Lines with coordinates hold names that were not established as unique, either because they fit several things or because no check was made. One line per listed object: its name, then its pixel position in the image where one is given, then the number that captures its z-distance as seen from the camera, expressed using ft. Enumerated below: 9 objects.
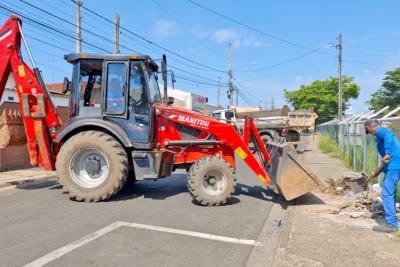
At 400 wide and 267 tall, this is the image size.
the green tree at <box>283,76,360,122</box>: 156.15
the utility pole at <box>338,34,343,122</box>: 95.45
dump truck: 59.52
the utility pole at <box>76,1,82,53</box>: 45.73
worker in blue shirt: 15.52
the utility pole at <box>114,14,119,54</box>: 52.60
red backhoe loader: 20.94
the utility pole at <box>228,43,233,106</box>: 113.86
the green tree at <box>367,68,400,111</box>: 135.33
